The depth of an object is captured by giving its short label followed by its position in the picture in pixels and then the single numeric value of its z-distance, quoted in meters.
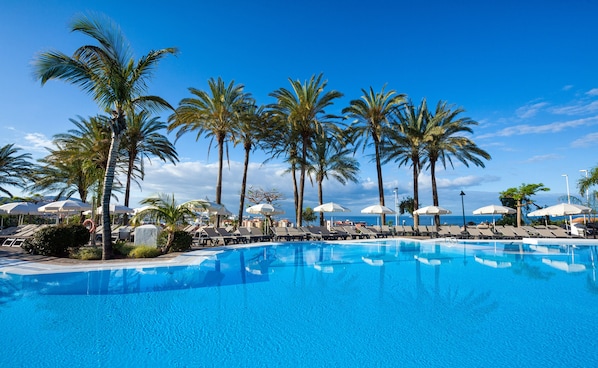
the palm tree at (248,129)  22.44
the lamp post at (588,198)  26.19
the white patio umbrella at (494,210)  22.59
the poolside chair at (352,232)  22.56
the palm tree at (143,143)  22.16
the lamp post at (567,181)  31.38
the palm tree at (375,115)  23.89
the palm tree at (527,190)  29.45
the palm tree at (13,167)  23.12
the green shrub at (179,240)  13.49
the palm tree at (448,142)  23.92
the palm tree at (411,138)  24.56
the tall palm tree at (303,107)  22.47
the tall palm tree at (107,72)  10.23
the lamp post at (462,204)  25.84
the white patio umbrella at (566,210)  19.88
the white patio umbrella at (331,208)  22.74
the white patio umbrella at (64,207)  15.16
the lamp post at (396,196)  36.87
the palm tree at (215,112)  21.59
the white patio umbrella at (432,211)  22.40
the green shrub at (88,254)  11.04
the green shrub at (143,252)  11.62
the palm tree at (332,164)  26.44
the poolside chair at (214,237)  17.84
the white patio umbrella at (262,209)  20.20
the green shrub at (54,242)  11.48
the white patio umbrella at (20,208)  16.17
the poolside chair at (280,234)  20.14
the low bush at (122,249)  12.00
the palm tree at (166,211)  12.31
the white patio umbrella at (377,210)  23.02
